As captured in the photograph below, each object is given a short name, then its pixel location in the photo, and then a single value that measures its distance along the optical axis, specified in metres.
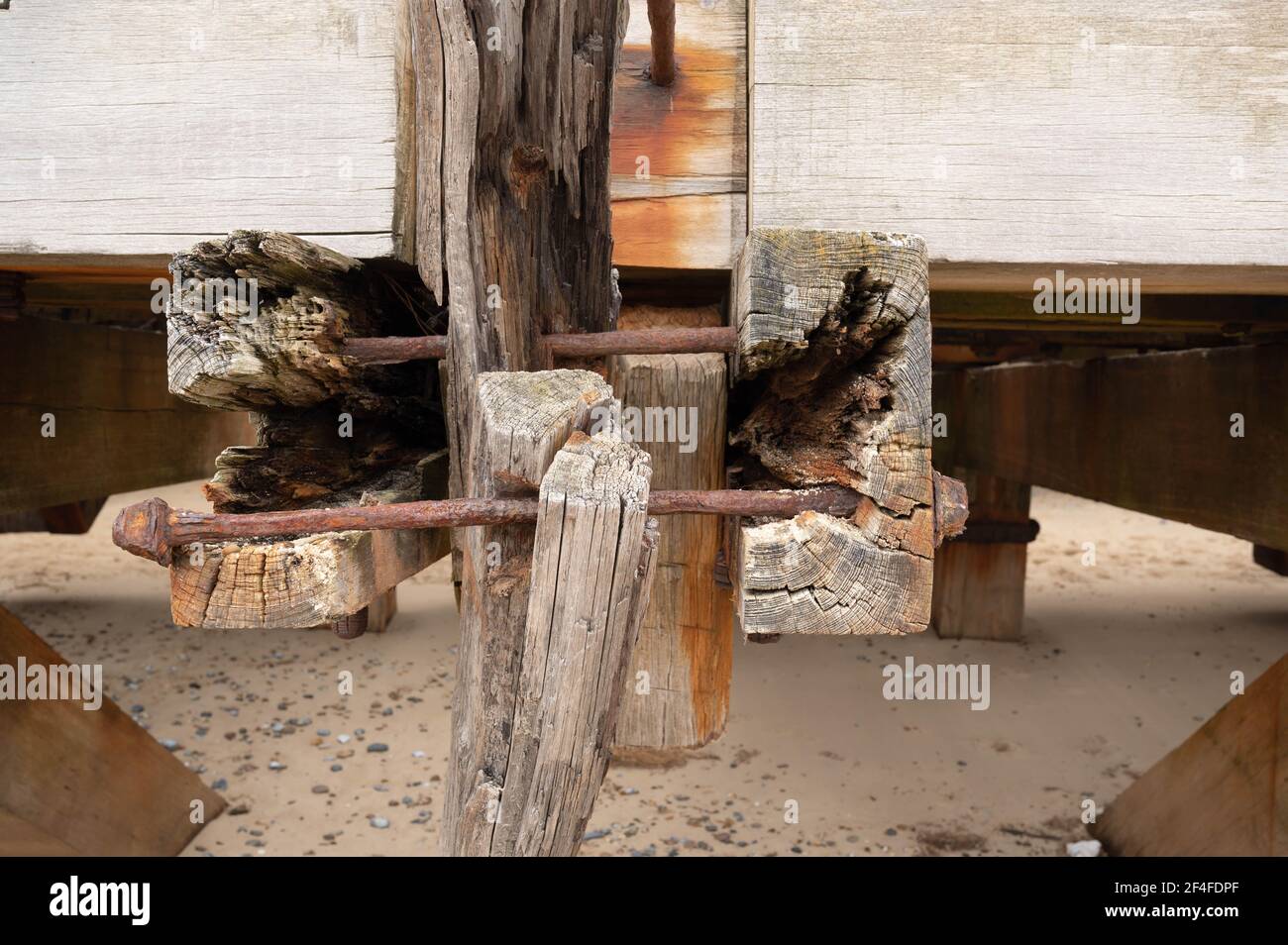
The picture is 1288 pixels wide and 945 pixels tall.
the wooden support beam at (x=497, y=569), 1.23
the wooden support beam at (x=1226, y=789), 2.85
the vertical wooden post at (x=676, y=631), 2.00
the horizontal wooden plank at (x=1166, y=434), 2.69
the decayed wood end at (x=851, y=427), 1.25
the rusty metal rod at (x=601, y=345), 1.54
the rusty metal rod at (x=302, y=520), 1.20
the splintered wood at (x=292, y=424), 1.26
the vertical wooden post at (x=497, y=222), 1.36
